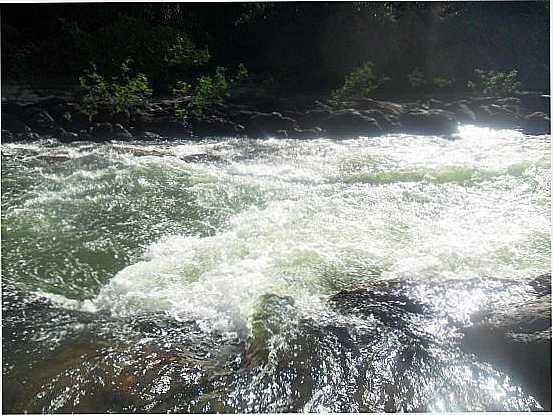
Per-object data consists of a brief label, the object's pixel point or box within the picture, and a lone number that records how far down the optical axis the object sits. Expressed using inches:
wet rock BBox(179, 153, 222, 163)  278.8
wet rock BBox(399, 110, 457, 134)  367.6
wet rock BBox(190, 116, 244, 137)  354.6
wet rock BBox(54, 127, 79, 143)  320.6
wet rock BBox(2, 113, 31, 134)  325.7
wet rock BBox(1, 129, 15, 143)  314.3
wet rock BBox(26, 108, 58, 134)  332.7
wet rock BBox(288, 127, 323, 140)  347.9
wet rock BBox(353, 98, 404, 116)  391.4
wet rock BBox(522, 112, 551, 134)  376.1
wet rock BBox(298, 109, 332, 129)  367.2
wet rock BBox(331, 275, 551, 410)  105.1
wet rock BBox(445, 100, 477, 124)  397.4
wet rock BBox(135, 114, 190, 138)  348.8
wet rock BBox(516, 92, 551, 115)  425.2
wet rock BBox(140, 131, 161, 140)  339.6
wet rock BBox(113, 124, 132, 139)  333.4
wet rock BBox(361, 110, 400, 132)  367.9
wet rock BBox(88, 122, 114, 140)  329.4
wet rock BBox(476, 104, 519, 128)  397.8
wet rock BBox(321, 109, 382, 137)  360.3
